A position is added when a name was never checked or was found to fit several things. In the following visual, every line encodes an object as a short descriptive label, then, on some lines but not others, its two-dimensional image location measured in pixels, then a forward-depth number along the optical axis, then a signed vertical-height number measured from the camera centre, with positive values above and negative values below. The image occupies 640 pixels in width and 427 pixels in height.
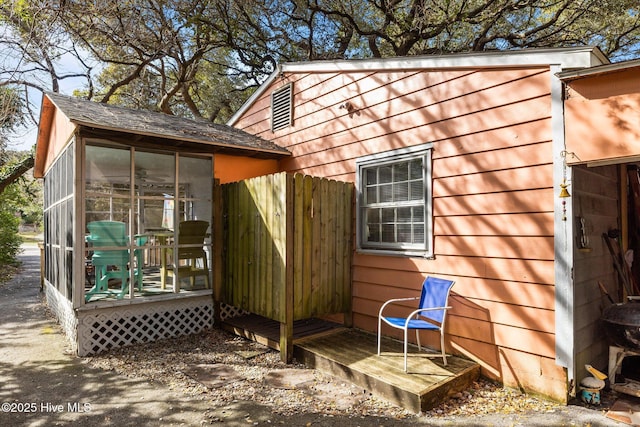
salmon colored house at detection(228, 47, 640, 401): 3.02 +0.29
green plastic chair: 4.91 -0.37
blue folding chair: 3.46 -0.89
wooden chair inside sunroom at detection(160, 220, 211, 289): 5.35 -0.43
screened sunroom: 4.46 +0.08
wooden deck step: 3.05 -1.45
